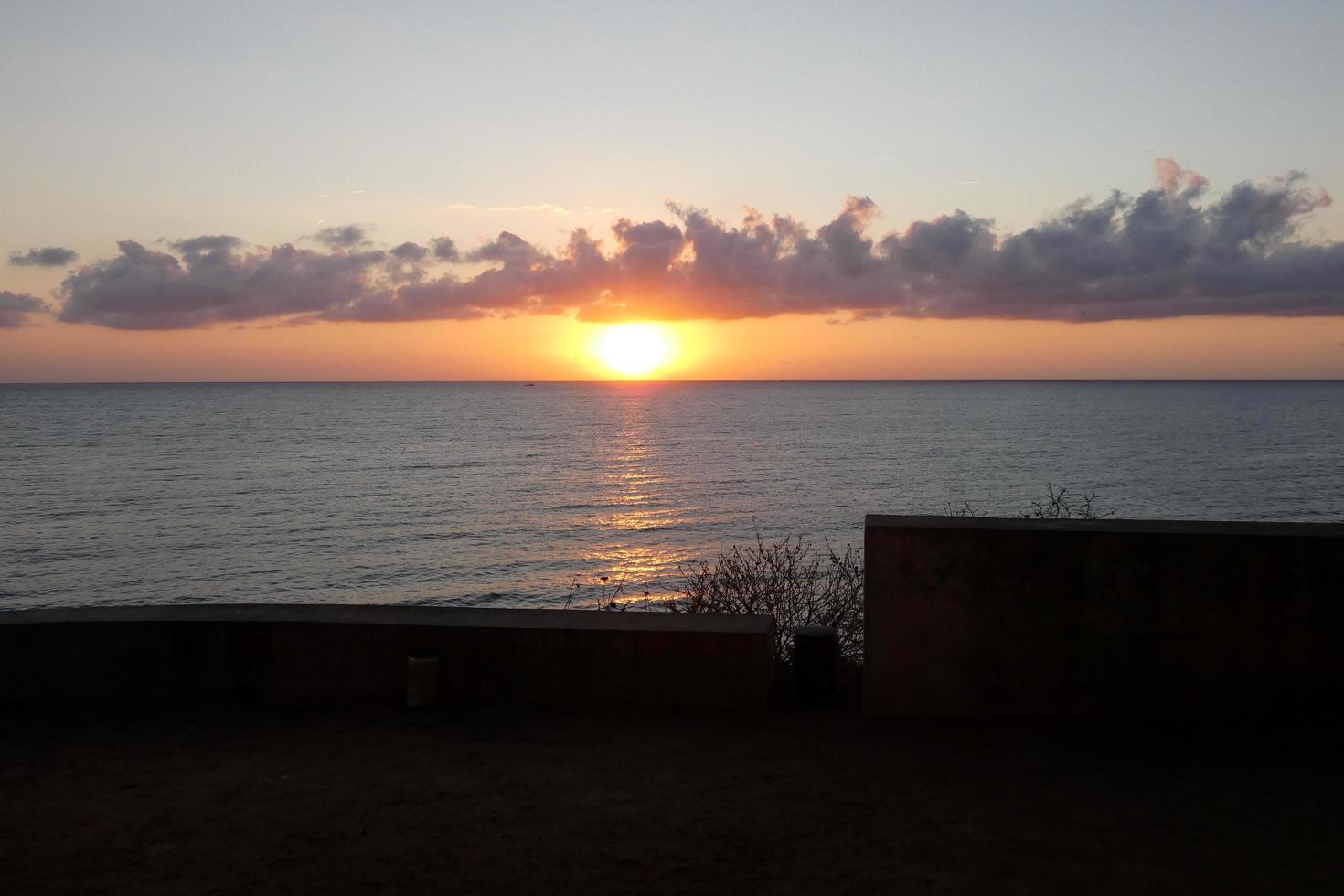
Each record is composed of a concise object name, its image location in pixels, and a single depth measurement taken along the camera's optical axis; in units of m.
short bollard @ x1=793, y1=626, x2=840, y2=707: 7.27
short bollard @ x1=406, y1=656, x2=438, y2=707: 7.15
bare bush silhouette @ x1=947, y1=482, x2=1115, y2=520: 16.48
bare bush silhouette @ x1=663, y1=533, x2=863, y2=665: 12.17
